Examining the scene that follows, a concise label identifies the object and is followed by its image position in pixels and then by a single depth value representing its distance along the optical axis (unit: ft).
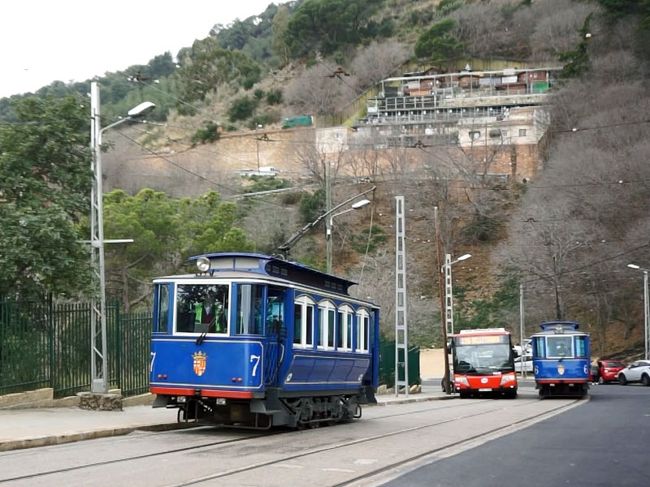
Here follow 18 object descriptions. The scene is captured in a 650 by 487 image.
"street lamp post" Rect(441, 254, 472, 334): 152.84
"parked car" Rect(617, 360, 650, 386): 162.71
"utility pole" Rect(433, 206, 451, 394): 134.45
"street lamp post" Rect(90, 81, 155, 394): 67.21
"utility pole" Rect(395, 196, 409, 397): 116.67
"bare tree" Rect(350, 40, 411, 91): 403.34
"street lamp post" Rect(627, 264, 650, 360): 177.17
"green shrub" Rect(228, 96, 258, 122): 402.72
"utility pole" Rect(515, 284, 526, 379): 204.62
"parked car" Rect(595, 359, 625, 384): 177.06
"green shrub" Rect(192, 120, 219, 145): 365.40
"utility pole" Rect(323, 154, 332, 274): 100.27
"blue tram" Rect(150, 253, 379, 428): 55.93
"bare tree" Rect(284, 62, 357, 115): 386.52
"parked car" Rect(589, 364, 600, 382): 181.88
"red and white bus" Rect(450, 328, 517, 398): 127.03
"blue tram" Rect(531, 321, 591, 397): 123.75
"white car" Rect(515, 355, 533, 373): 218.36
